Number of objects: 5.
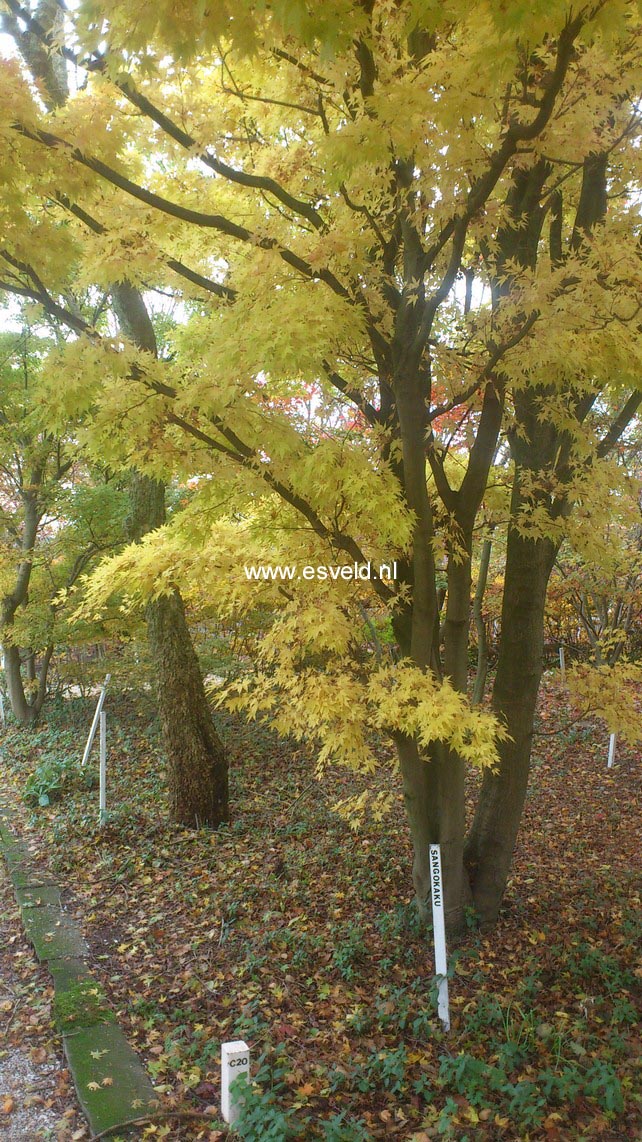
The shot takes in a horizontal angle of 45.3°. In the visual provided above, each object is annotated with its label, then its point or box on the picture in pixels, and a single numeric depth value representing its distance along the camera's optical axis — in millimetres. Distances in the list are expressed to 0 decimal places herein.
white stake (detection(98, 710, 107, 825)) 6406
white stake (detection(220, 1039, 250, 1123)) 2891
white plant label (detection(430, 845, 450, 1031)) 3656
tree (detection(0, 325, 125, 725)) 9141
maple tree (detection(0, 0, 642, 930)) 2885
